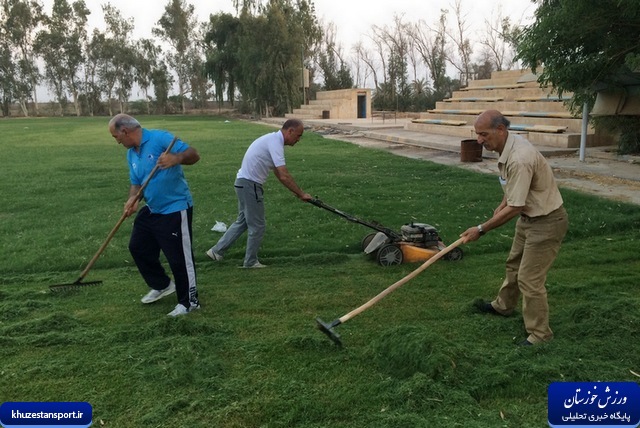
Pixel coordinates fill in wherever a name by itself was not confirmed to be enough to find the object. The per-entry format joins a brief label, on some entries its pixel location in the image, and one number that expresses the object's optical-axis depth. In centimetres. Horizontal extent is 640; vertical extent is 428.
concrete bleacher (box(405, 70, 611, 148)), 1630
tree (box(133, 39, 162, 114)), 6644
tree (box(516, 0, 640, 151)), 1005
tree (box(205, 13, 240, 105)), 4778
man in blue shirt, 441
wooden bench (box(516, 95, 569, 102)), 1999
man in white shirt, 557
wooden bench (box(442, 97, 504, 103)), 2381
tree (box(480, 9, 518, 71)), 4596
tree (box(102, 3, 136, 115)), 6531
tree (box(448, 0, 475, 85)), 4828
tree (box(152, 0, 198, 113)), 6875
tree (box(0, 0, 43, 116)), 6150
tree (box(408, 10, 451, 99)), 4489
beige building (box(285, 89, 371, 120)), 4006
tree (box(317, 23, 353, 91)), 5109
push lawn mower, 583
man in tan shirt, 365
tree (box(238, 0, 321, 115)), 4234
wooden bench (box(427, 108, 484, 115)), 2347
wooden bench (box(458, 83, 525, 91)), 2341
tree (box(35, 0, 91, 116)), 6309
